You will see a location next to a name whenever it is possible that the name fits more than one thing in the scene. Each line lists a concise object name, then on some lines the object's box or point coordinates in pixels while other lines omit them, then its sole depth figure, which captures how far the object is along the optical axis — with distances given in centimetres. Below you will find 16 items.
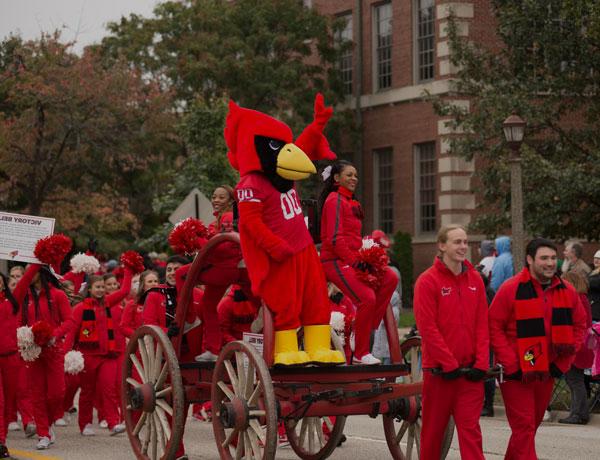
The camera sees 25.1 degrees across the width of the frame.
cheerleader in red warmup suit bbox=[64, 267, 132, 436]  1450
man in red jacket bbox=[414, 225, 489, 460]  916
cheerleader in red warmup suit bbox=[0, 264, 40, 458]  1276
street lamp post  1862
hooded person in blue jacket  1812
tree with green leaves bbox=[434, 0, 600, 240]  2294
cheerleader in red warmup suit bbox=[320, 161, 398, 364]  1091
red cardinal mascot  1002
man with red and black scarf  940
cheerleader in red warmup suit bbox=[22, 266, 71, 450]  1339
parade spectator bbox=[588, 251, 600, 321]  1538
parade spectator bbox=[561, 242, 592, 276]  1682
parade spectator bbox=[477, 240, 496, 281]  1884
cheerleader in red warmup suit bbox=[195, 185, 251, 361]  1097
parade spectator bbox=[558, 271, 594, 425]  1494
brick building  3300
